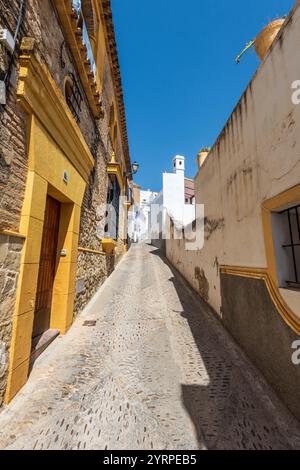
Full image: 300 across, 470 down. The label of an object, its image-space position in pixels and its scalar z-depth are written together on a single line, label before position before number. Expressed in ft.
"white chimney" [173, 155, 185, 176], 100.58
